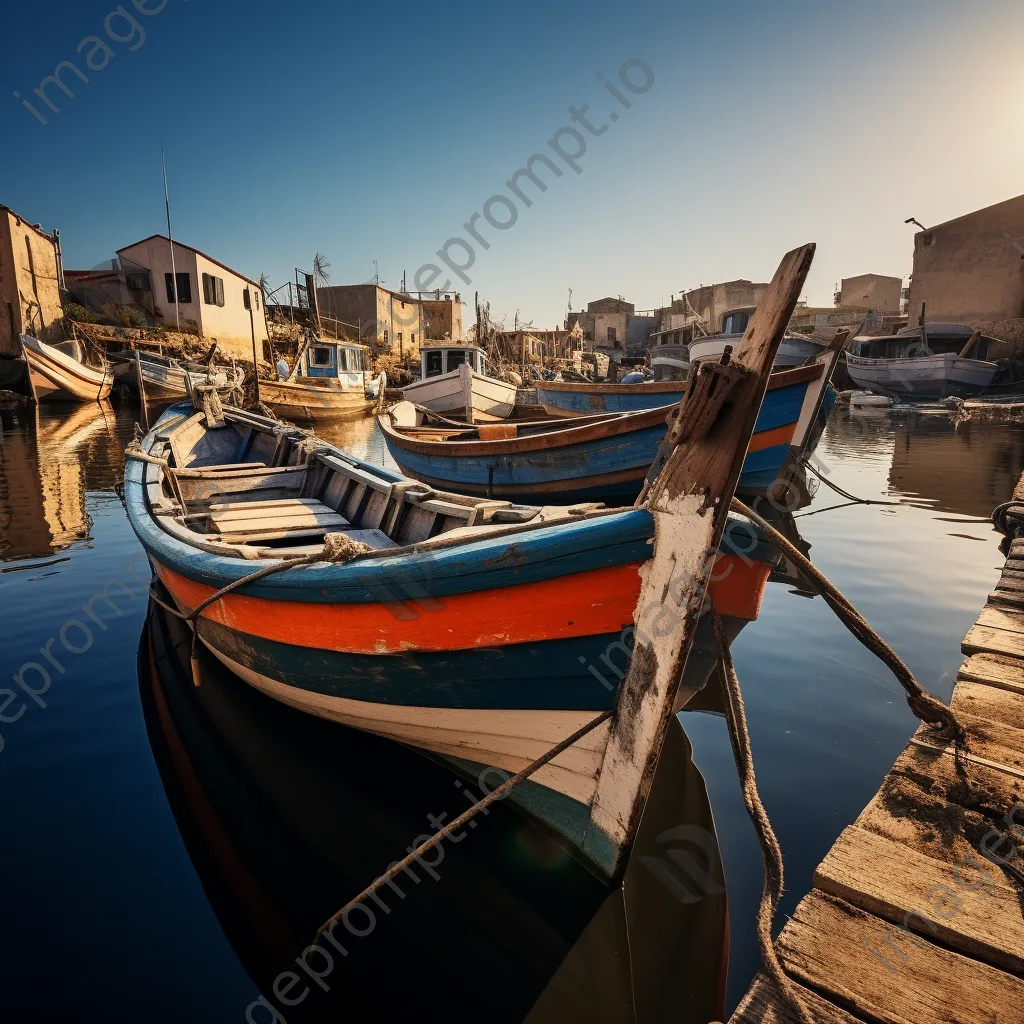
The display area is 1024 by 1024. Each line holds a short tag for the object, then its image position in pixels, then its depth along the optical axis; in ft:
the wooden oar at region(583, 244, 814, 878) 5.96
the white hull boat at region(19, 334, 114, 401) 68.33
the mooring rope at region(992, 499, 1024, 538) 18.99
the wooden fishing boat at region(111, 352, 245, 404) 70.51
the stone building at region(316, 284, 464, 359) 129.90
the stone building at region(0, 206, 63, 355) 77.20
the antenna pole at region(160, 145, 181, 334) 86.83
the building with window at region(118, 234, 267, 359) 94.58
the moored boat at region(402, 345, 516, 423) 53.72
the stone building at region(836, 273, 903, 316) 156.46
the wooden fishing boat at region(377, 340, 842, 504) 21.02
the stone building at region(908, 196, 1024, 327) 86.69
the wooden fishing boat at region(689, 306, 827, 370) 52.04
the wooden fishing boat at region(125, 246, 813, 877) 6.31
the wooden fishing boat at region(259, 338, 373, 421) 65.21
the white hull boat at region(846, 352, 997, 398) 77.10
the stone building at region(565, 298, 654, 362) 180.75
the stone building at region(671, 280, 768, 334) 150.41
